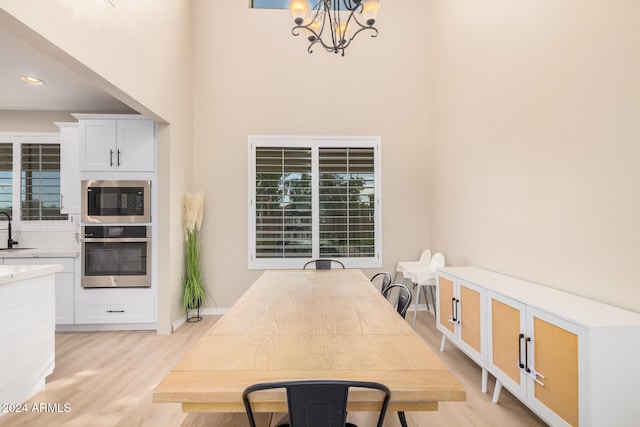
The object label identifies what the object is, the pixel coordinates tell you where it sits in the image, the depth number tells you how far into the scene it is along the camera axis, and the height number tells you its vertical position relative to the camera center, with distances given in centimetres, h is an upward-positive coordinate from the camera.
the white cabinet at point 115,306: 357 -100
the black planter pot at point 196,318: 401 -128
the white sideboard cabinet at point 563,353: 148 -71
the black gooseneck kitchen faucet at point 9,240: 396 -32
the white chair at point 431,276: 352 -66
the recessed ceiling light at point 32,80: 321 +129
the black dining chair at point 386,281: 276 -57
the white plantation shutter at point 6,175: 410 +47
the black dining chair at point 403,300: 198 -53
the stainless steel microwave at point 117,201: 358 +13
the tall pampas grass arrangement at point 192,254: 395 -50
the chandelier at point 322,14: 229 +142
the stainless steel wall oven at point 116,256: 356 -46
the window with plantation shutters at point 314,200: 432 +17
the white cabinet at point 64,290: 353 -82
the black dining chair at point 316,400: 89 -50
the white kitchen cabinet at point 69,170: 379 +49
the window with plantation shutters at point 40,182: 408 +38
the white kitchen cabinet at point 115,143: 359 +75
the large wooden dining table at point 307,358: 98 -52
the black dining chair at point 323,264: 347 -54
